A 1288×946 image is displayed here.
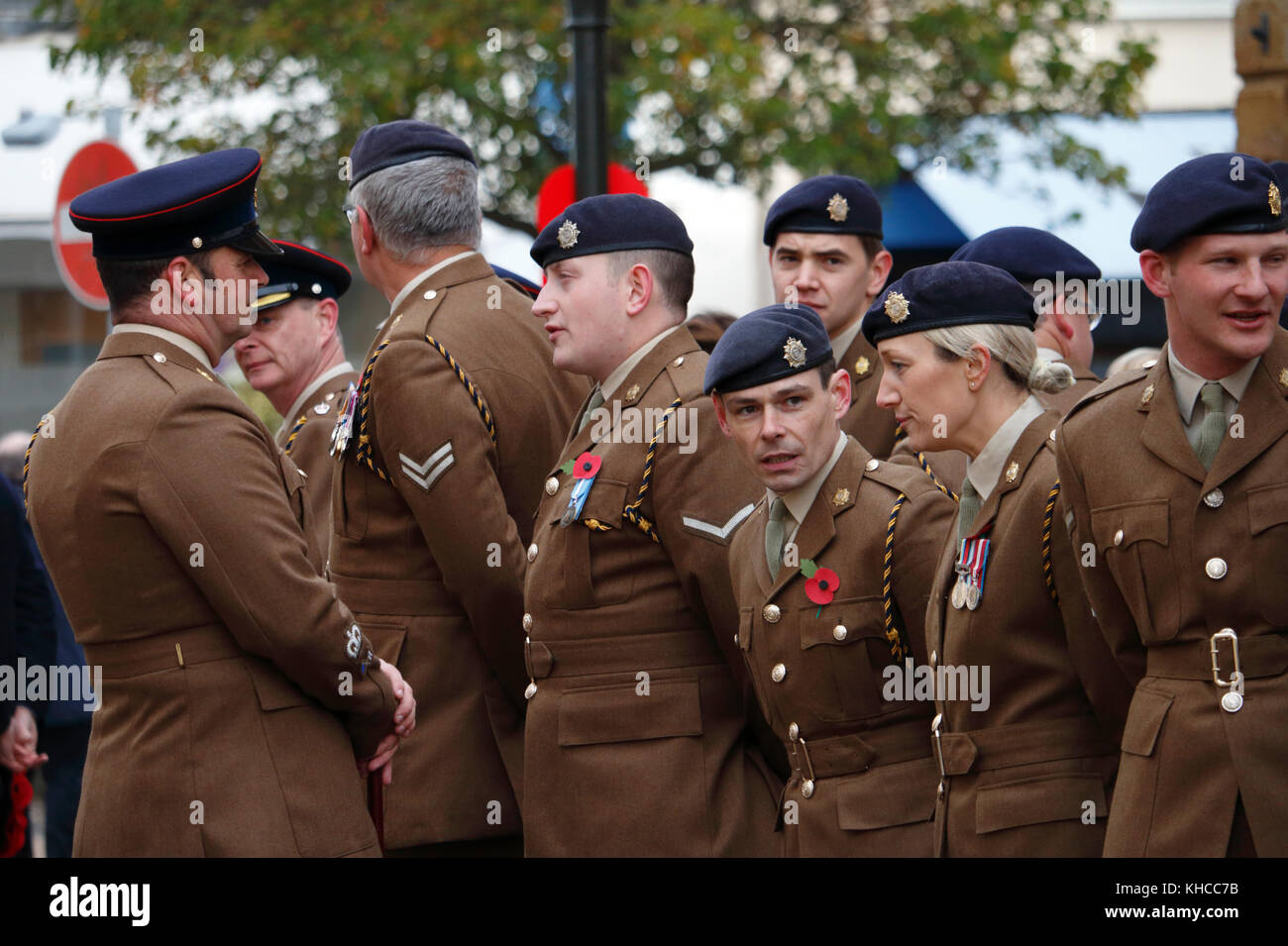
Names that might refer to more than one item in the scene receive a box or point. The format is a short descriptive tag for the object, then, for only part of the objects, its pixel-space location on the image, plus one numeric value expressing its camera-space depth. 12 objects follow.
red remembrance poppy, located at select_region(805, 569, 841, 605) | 8.05
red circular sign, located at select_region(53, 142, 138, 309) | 14.66
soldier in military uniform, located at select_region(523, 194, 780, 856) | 8.76
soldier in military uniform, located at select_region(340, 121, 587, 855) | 9.37
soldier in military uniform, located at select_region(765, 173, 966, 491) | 10.85
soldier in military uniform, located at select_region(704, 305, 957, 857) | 7.99
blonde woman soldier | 7.33
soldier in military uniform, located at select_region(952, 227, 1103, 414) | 10.16
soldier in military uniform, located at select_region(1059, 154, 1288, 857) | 6.48
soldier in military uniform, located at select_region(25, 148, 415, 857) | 7.34
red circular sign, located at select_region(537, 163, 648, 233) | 15.83
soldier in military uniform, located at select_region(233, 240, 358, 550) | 11.79
